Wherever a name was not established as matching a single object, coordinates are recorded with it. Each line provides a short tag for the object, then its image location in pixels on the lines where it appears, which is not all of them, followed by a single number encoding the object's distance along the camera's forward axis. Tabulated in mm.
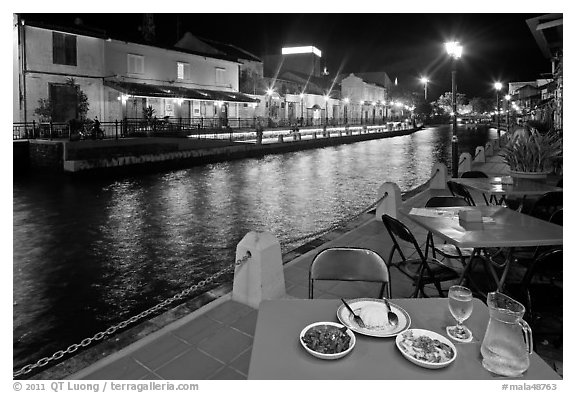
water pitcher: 1775
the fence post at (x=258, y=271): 4246
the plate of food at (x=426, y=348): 1829
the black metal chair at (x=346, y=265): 3211
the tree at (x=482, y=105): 128375
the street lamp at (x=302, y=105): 44275
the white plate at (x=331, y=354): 1874
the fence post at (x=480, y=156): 15592
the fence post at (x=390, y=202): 7703
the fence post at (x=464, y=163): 12820
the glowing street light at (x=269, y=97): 38969
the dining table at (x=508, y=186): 5842
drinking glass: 2082
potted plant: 6820
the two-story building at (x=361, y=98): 62359
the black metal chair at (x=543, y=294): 3289
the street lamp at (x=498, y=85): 29956
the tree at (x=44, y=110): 21703
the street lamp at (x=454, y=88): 11828
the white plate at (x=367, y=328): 2088
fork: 2164
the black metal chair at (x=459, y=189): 6586
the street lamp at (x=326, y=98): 48006
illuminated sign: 63500
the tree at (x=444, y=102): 111312
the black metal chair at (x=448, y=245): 4629
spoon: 2175
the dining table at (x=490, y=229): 3602
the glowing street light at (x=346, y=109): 55019
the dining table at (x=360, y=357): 1787
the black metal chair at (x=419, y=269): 3853
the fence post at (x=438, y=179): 10867
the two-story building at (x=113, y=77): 22516
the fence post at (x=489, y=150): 18602
